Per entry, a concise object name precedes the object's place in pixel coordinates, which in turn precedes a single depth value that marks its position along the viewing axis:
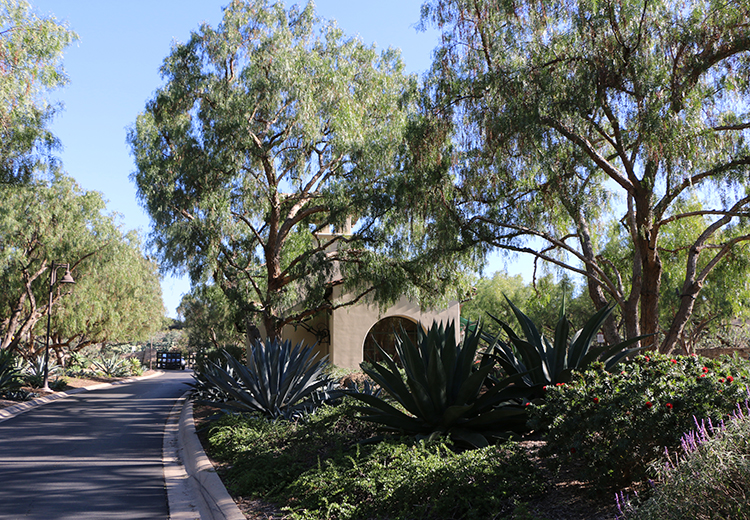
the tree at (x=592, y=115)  9.33
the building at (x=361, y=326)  23.48
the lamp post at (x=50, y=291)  20.33
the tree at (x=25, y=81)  13.99
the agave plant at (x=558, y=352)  6.48
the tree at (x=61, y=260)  23.14
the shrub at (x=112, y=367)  34.50
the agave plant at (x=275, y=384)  9.68
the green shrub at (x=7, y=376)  16.59
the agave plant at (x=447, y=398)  5.94
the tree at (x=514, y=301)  36.94
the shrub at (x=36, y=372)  20.80
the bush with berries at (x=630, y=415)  3.84
